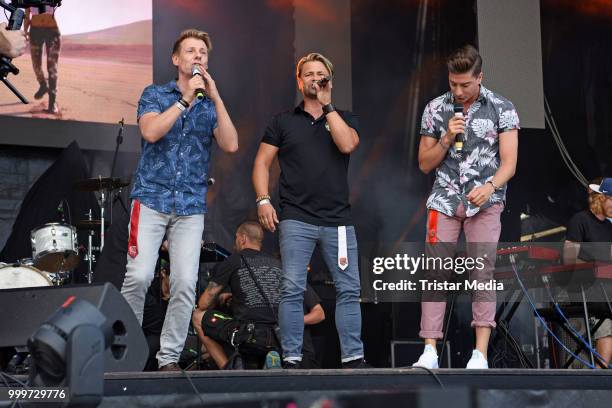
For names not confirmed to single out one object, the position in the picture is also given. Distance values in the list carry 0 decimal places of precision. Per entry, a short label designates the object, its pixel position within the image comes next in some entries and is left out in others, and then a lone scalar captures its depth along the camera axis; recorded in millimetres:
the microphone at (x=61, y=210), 12013
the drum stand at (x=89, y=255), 11235
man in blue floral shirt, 6652
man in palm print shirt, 6872
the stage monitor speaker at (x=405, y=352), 11416
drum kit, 8954
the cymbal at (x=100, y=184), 11116
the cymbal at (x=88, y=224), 11173
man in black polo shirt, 6932
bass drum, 8850
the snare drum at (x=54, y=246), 10271
